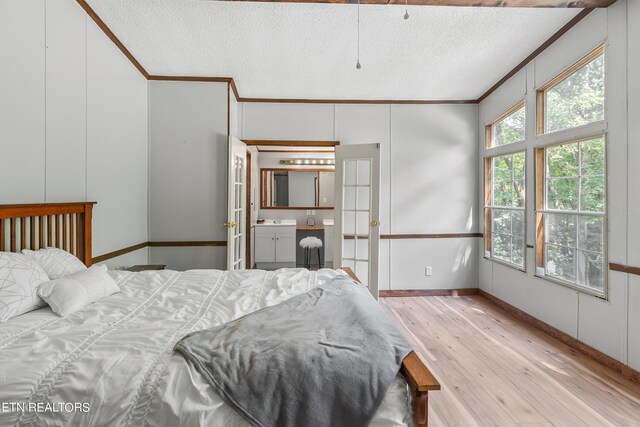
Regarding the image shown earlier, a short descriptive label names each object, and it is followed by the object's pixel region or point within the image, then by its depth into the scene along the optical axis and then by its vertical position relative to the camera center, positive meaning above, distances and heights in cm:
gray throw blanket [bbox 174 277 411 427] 100 -55
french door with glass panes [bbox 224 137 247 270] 348 +7
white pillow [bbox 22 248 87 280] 171 -31
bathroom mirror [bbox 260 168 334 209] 622 +47
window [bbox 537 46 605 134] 248 +106
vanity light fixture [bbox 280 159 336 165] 619 +103
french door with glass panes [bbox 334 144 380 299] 385 +1
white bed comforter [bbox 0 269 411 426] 94 -54
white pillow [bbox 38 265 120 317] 147 -42
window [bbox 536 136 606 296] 250 +0
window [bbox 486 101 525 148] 343 +104
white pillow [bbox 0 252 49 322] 136 -36
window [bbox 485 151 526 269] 346 +6
